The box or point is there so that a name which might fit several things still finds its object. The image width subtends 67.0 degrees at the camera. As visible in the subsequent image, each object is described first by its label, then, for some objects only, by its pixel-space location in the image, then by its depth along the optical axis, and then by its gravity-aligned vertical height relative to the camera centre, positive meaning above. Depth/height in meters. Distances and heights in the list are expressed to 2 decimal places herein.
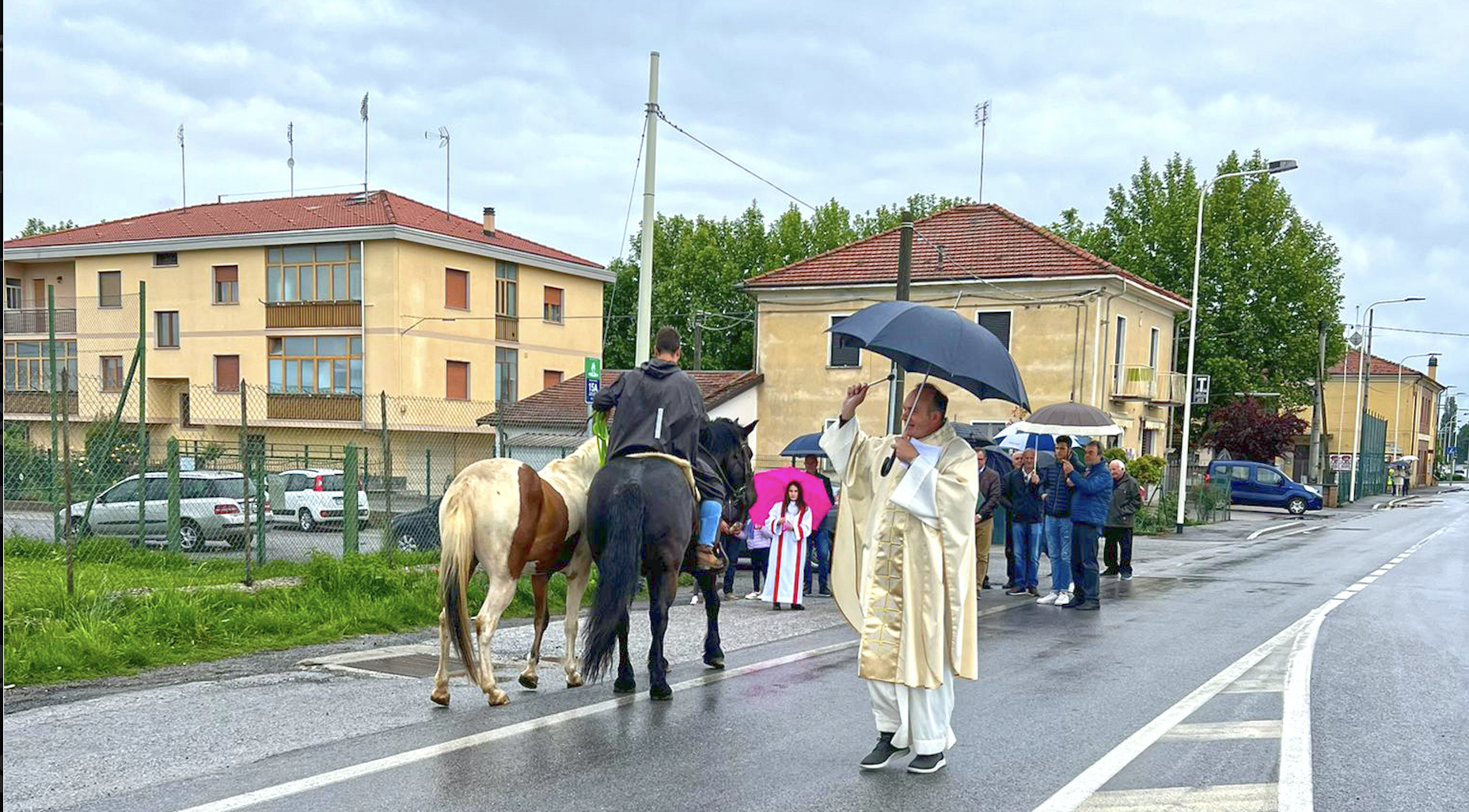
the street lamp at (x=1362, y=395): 53.81 -1.24
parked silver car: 14.30 -2.31
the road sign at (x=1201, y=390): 32.59 -0.68
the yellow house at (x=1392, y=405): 76.44 -2.52
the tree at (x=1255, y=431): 47.38 -2.68
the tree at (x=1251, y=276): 45.97 +3.85
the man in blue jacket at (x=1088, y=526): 12.49 -1.82
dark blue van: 41.69 -4.55
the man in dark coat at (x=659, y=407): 7.27 -0.35
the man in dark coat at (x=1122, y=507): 15.59 -2.01
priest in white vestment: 5.50 -1.15
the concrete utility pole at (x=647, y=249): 14.43 +1.36
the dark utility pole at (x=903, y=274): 17.55 +1.45
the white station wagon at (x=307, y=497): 15.07 -2.18
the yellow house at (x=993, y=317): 31.83 +1.38
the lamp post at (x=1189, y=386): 29.62 -0.53
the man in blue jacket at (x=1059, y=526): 12.99 -1.92
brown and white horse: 6.79 -1.22
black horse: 6.82 -1.20
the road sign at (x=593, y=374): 16.04 -0.31
